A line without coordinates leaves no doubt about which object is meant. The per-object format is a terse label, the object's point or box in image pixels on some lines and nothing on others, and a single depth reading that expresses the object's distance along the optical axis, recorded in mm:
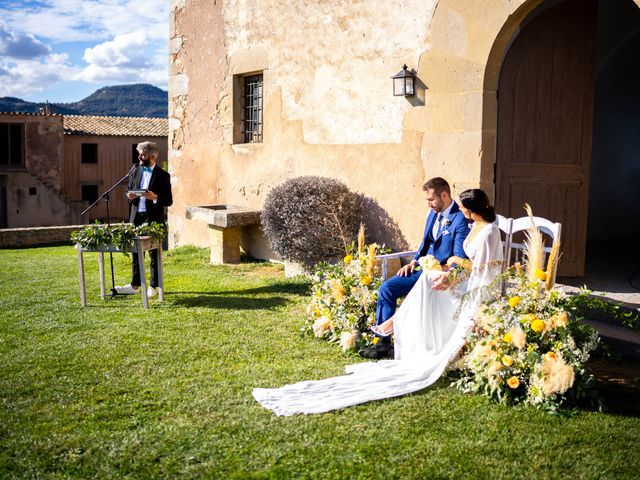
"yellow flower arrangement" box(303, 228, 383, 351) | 5480
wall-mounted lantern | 7070
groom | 5168
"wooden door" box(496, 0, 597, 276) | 6605
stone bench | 9344
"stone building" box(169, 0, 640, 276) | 6594
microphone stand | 7417
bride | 4426
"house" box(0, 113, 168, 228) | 30625
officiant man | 7477
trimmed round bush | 7864
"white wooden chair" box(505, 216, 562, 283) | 4806
